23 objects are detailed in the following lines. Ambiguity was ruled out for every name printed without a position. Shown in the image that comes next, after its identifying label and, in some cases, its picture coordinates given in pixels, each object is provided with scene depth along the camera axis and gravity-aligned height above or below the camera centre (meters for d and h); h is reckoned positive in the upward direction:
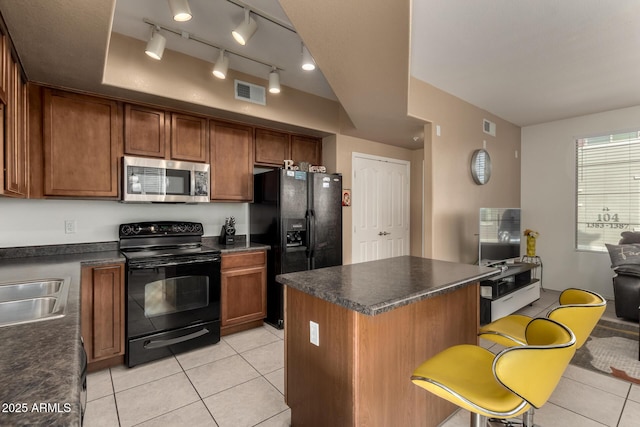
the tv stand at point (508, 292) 3.48 -0.99
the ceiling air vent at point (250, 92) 3.30 +1.27
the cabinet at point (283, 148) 3.74 +0.79
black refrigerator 3.46 -0.14
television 3.98 -0.33
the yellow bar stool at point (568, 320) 1.40 -0.51
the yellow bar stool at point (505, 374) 1.08 -0.68
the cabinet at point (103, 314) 2.48 -0.85
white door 4.52 +0.05
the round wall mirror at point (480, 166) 4.36 +0.63
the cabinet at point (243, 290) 3.23 -0.87
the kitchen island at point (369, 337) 1.46 -0.68
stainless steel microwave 2.83 +0.28
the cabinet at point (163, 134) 2.89 +0.74
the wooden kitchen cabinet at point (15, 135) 1.88 +0.50
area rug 2.60 -1.32
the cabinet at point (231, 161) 3.38 +0.55
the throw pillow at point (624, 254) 3.76 -0.54
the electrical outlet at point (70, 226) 2.85 -0.15
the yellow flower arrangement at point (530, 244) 4.92 -0.53
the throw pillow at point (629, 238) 4.10 -0.36
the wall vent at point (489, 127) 4.61 +1.26
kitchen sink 1.39 -0.45
